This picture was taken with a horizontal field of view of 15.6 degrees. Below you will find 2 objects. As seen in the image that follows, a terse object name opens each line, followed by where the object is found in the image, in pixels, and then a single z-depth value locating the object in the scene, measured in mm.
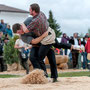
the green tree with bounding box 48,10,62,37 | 57553
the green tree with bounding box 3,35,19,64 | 19281
